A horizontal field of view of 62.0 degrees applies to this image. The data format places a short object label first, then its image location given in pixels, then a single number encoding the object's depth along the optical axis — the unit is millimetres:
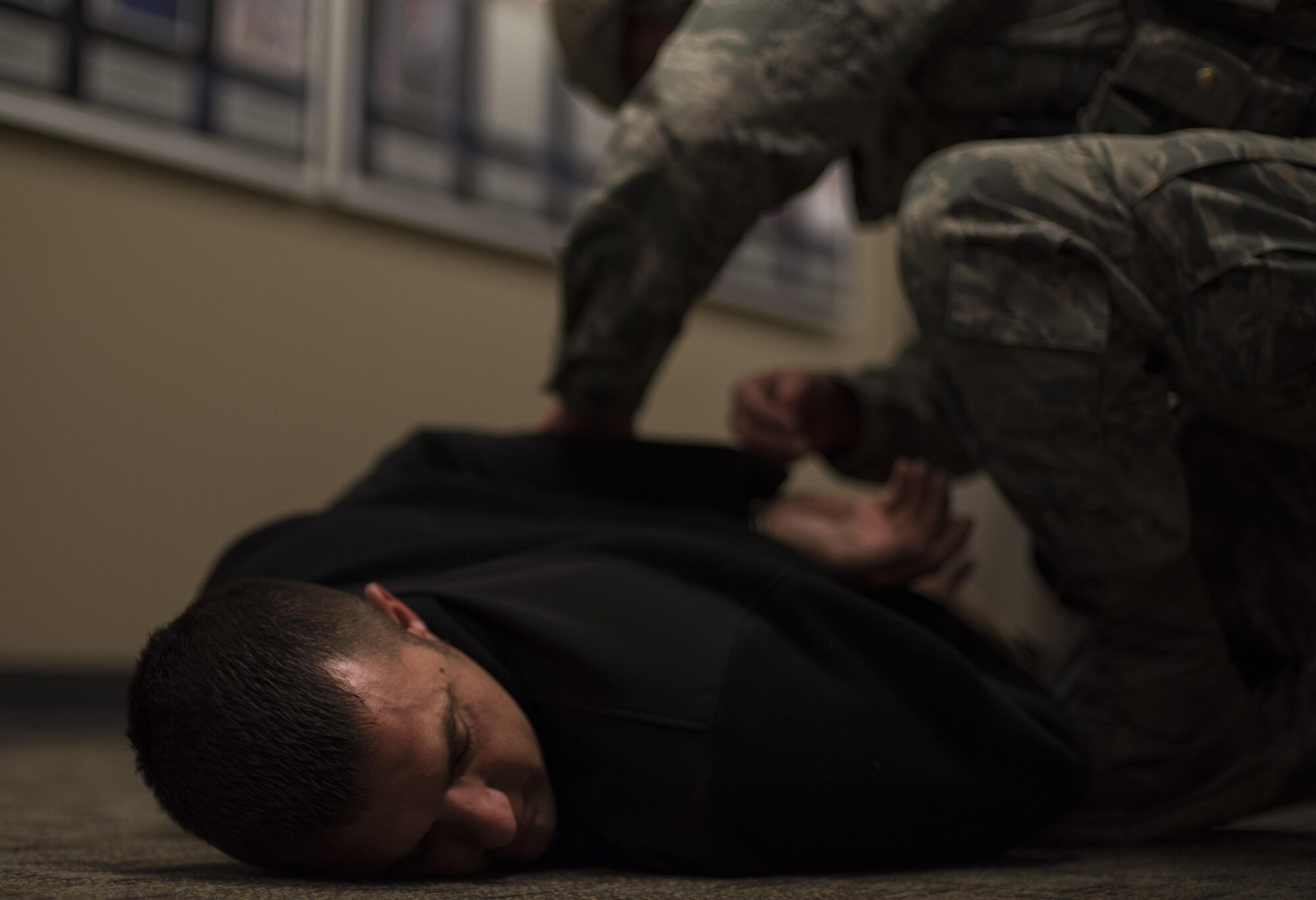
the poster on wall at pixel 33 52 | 1602
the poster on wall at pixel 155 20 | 1683
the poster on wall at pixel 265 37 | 1800
